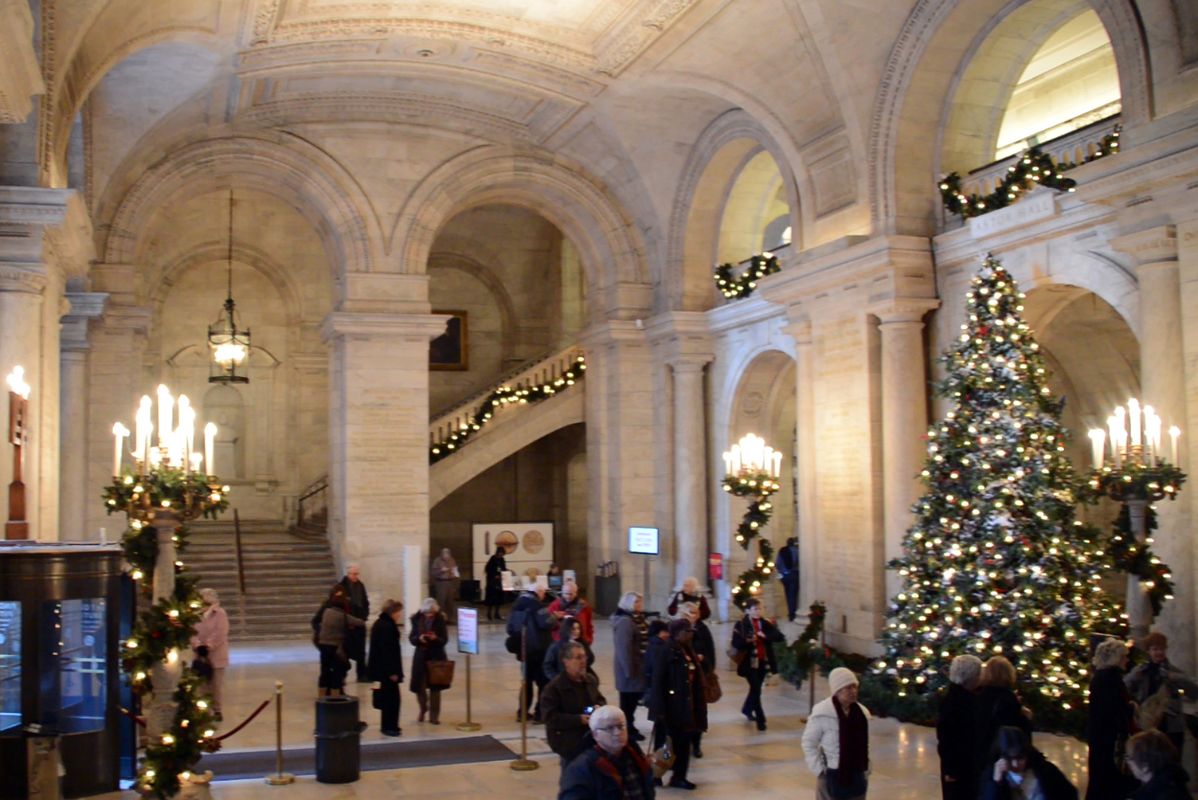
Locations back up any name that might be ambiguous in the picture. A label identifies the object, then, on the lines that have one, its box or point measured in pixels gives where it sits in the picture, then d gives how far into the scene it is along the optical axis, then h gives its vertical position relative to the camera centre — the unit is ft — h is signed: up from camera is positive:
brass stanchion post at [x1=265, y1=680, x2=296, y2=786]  30.09 -6.11
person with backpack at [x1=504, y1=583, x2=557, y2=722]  35.55 -3.39
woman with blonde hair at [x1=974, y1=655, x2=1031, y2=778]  20.85 -3.35
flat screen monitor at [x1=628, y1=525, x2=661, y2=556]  63.00 -1.35
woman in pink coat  37.55 -3.44
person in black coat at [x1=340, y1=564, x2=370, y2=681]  40.24 -3.24
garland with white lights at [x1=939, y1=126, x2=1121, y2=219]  39.48 +10.91
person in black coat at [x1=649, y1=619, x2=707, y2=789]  28.48 -4.12
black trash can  30.14 -5.36
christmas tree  33.99 -0.94
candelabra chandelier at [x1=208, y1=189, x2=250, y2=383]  65.46 +9.07
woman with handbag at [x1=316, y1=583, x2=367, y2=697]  38.73 -3.75
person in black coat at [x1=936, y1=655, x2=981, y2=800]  21.31 -3.81
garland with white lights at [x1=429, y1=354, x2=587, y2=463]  71.31 +6.76
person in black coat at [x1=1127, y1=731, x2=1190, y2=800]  15.75 -3.33
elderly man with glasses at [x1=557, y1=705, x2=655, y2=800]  16.33 -3.35
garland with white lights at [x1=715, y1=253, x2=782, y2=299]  58.80 +11.42
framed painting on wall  83.76 +11.30
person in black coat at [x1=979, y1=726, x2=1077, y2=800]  17.25 -3.62
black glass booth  23.26 -2.73
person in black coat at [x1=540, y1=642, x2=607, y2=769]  22.44 -3.43
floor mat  31.94 -6.30
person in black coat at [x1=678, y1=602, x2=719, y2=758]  31.58 -3.42
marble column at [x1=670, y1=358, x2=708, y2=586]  64.44 +2.60
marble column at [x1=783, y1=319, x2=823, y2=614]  51.83 +2.00
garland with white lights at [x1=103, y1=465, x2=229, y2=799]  26.30 -2.44
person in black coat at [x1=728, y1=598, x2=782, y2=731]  36.88 -4.09
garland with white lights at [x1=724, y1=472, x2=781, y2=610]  46.85 -0.47
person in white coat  20.39 -3.79
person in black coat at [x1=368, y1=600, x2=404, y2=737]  36.29 -4.50
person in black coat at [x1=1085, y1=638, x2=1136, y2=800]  22.93 -3.68
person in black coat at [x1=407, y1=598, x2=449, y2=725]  37.45 -3.83
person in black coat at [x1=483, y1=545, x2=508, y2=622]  65.62 -3.35
